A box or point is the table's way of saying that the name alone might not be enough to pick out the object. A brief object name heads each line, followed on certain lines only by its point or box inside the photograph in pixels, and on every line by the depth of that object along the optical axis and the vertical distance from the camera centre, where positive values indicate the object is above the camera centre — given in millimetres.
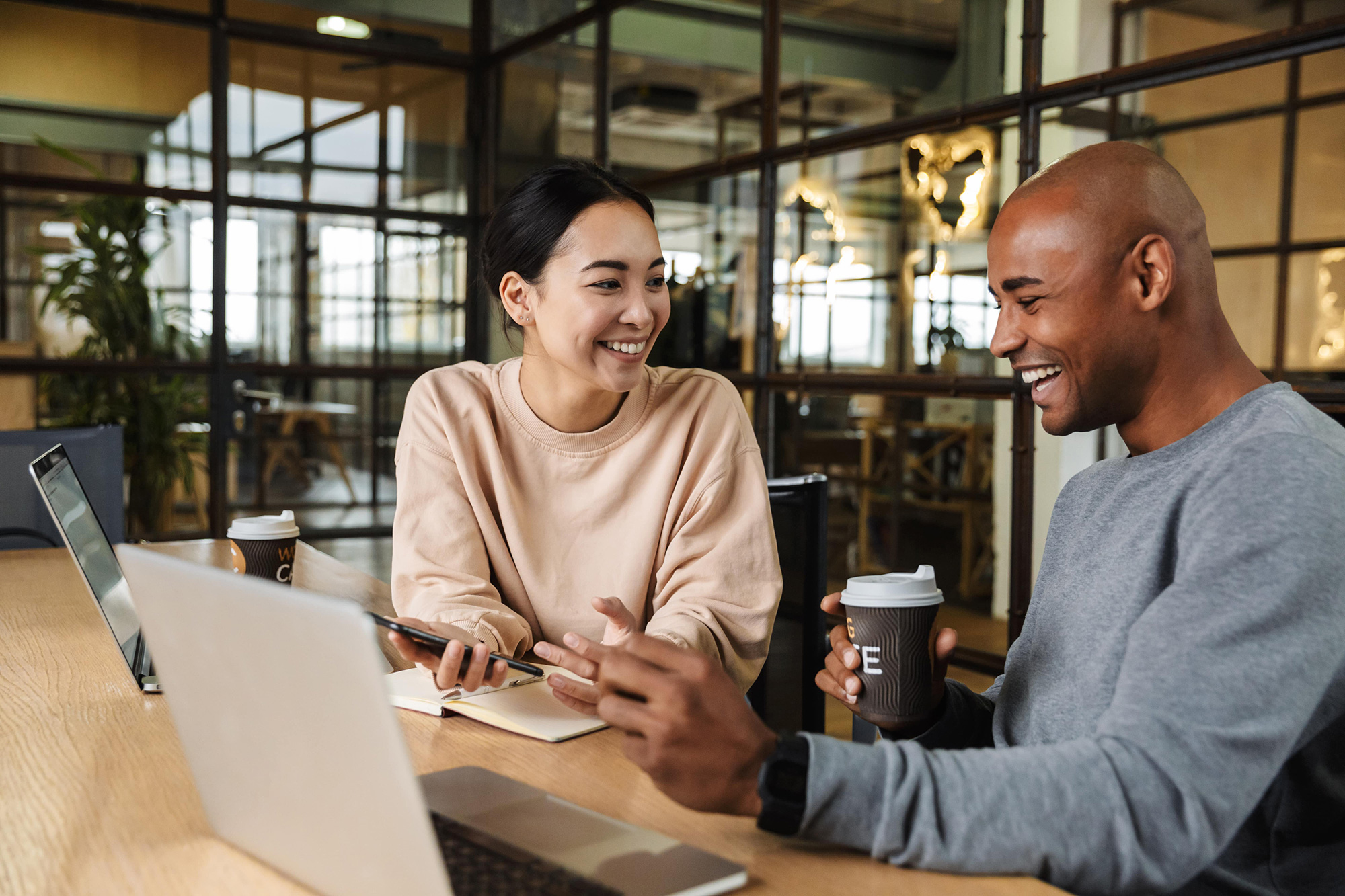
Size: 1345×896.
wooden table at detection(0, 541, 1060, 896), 745 -357
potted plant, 4125 +27
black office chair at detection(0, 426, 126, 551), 2455 -279
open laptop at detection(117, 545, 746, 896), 558 -244
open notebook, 1063 -348
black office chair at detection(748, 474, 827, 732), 1819 -402
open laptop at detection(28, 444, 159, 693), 1294 -247
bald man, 736 -209
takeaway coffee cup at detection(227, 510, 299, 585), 1283 -217
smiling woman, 1504 -136
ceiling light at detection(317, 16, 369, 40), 4516 +1377
